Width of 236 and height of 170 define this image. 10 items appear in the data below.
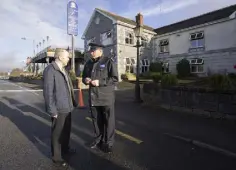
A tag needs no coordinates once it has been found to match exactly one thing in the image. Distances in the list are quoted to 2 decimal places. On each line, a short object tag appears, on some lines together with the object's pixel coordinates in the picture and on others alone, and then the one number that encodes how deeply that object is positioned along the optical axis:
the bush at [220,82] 4.86
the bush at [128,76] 17.99
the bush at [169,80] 6.24
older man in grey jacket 2.54
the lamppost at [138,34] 7.47
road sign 16.22
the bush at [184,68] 17.15
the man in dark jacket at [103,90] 3.00
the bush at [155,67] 18.63
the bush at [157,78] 7.42
